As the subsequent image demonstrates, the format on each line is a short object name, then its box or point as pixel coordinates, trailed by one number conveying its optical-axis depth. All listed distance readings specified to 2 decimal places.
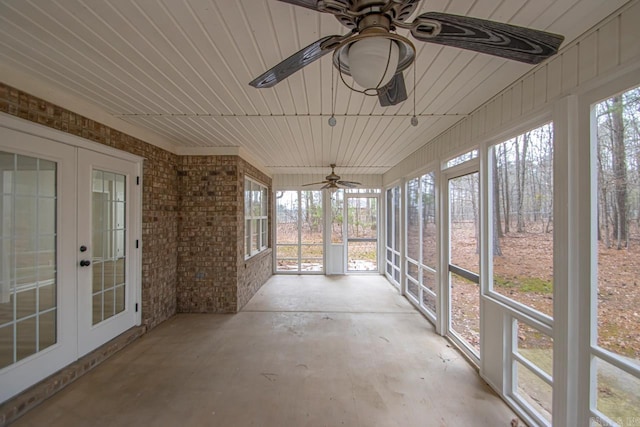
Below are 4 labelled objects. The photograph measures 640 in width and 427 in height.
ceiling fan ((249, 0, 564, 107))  0.89
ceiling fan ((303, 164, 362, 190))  4.89
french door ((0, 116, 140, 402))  2.01
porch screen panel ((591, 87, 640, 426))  1.33
